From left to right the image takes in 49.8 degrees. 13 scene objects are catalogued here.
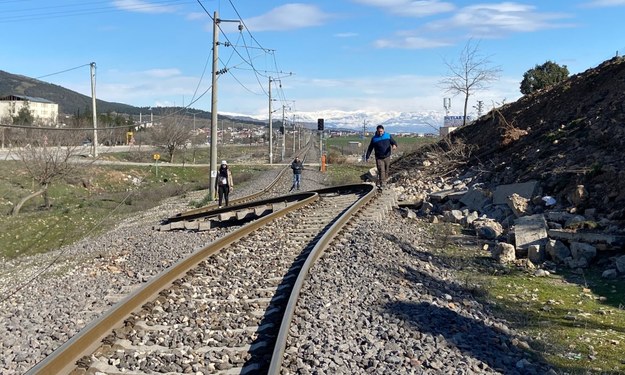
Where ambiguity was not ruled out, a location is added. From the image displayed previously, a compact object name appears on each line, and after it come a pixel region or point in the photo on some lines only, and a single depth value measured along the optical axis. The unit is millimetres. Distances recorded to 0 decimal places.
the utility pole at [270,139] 66594
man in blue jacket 19938
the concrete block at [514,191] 15852
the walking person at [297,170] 30062
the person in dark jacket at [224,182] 21672
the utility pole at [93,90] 55494
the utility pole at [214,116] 26359
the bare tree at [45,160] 41656
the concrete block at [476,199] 16825
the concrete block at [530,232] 12078
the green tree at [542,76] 34906
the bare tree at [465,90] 34281
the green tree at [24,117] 93075
